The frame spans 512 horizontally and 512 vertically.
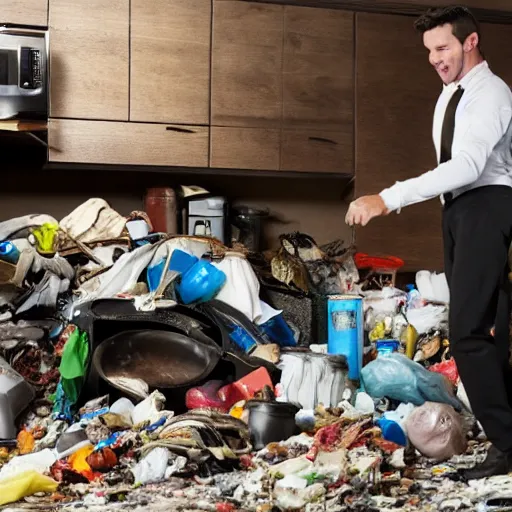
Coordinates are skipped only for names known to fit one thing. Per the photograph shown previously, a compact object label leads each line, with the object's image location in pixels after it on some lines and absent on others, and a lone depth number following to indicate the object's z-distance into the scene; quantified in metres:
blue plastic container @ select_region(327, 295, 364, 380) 3.44
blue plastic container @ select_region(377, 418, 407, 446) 2.66
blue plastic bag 3.06
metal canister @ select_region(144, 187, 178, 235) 3.95
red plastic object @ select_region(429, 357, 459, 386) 3.28
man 2.24
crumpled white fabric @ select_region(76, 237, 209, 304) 3.41
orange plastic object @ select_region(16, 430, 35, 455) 2.68
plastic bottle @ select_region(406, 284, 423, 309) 3.78
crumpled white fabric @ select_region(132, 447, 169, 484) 2.27
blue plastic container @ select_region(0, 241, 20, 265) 3.33
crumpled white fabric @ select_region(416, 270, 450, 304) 3.78
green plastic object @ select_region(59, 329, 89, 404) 3.00
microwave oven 3.53
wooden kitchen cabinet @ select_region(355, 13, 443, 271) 4.14
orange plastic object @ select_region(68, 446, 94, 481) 2.38
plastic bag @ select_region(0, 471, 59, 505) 2.11
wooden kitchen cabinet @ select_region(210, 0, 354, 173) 3.98
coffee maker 3.95
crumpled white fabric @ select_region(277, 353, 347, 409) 3.04
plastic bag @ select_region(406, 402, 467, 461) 2.56
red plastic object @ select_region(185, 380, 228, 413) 2.95
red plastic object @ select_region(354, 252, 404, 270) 3.98
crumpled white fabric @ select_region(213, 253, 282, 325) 3.43
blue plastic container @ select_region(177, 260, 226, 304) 3.38
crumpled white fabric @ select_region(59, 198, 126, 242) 3.66
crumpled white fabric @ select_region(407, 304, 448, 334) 3.62
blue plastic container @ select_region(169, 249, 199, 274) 3.45
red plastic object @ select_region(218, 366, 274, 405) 2.99
